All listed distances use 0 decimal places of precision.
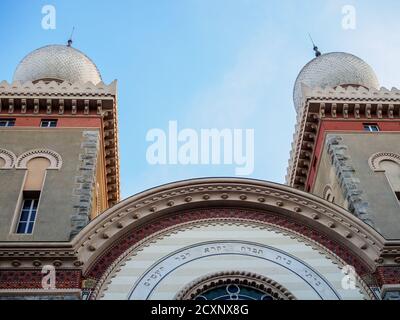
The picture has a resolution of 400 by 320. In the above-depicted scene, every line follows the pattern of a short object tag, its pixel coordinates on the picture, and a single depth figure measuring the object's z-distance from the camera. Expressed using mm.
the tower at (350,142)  24347
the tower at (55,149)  22562
